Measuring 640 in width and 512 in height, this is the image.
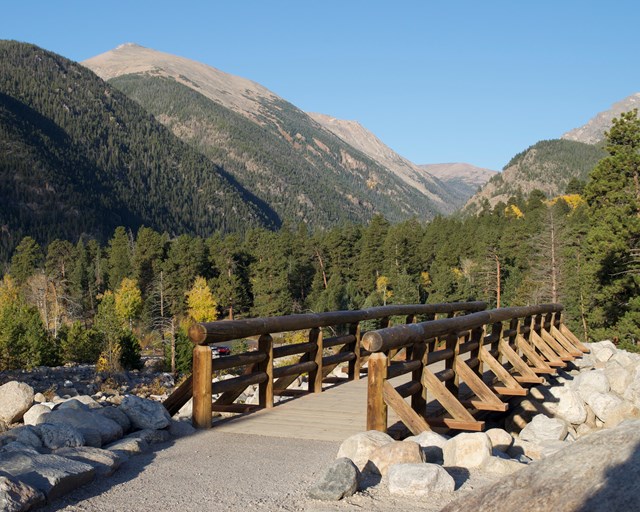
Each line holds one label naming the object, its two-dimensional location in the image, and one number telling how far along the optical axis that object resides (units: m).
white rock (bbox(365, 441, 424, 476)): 5.38
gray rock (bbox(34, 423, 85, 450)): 5.53
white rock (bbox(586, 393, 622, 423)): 12.69
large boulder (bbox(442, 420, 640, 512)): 2.76
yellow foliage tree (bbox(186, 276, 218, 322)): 72.81
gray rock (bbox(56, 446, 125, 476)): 5.13
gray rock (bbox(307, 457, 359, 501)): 4.76
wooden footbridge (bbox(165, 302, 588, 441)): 6.88
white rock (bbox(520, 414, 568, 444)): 9.43
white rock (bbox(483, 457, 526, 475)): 5.58
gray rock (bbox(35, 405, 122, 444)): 6.10
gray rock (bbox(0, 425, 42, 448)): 5.41
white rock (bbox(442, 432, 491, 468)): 5.65
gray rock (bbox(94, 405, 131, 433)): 6.55
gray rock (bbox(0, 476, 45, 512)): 3.96
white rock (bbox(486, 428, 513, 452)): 6.75
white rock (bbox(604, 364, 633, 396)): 14.62
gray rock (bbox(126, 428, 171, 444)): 6.36
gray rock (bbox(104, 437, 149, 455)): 5.86
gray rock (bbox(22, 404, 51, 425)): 6.87
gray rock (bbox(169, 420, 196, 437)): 6.79
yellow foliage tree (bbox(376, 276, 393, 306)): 79.23
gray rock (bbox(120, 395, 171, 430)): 6.68
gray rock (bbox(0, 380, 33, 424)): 7.31
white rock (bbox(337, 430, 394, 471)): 5.54
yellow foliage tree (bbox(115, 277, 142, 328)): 75.62
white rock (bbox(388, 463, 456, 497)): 4.90
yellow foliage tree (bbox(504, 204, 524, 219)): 107.74
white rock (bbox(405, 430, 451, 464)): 6.01
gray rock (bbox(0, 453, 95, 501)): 4.38
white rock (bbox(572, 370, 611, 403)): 13.47
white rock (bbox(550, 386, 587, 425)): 12.66
